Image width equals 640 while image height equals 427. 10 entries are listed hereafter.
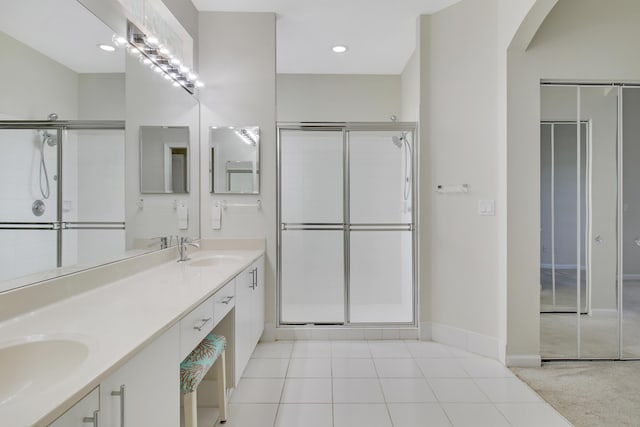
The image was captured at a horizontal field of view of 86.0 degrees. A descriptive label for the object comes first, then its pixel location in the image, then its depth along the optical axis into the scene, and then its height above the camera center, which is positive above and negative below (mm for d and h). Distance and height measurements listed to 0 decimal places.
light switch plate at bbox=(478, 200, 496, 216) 2771 +49
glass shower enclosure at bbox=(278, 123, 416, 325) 3270 -108
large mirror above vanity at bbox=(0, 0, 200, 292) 1277 +325
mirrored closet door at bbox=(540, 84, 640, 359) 2662 -26
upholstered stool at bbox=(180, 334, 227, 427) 1491 -715
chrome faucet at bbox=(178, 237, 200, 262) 2509 -251
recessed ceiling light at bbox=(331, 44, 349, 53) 3537 +1725
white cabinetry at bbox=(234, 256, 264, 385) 2171 -711
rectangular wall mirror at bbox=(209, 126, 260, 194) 3090 +495
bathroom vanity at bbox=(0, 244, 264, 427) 766 -382
